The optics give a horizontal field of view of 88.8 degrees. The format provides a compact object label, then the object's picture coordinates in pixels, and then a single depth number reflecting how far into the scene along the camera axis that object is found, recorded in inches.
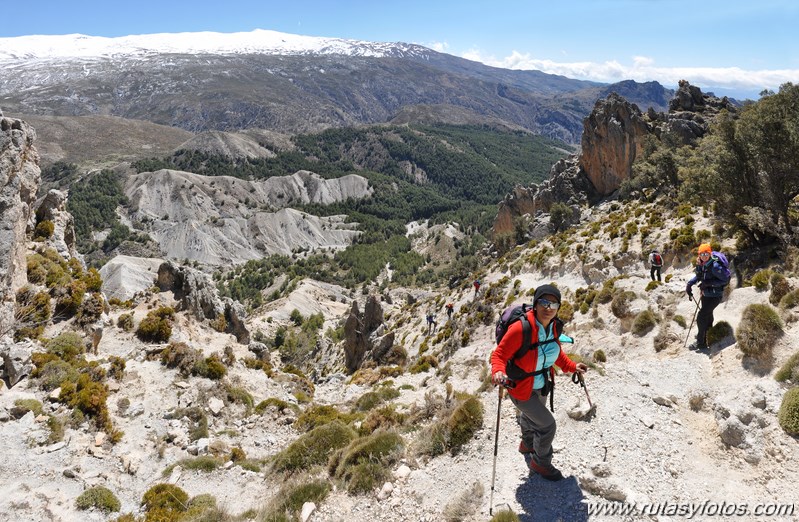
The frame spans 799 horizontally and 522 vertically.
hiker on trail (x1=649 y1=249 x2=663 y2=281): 870.4
